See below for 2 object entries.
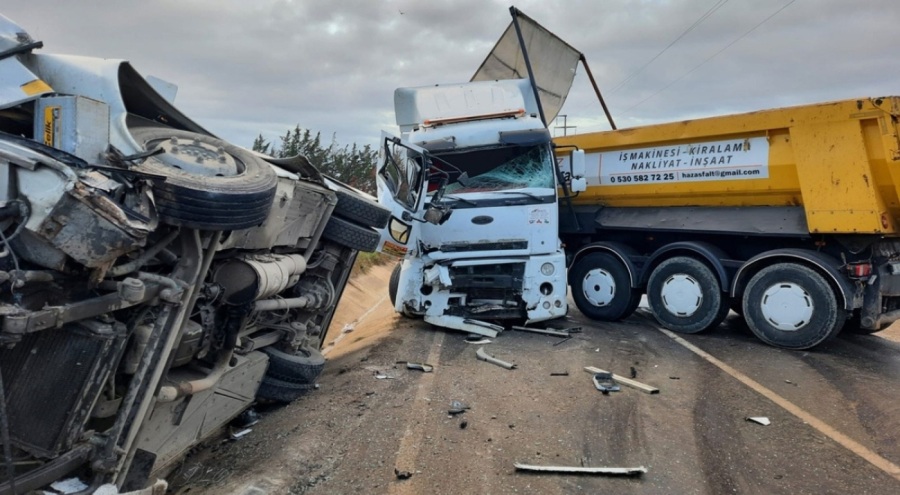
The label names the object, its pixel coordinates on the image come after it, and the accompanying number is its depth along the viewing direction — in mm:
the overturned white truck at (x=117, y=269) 2201
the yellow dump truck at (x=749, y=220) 5793
